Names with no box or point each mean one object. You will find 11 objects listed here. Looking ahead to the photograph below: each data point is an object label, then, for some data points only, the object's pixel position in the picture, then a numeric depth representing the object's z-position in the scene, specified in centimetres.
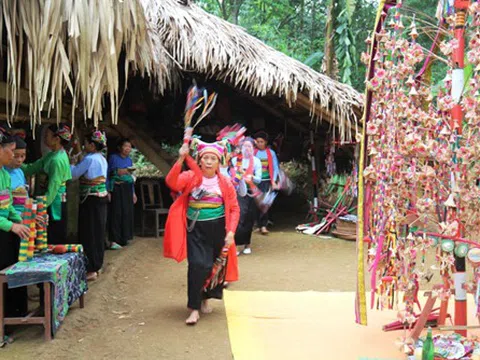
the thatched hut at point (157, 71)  360
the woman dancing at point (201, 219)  415
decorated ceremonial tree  278
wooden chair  841
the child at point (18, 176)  396
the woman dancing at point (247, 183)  665
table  353
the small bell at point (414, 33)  291
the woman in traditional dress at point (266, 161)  769
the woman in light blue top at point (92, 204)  538
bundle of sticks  881
